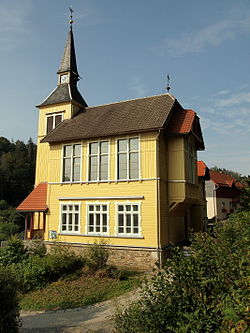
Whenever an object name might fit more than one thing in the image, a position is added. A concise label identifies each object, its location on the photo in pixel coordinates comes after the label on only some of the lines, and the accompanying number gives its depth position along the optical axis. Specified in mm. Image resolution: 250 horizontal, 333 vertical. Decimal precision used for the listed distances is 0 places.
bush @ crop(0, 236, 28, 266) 13711
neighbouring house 38531
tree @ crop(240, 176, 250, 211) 19078
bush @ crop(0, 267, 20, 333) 5730
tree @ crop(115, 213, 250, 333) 3379
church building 14797
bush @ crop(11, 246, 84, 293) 11742
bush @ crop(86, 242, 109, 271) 13078
